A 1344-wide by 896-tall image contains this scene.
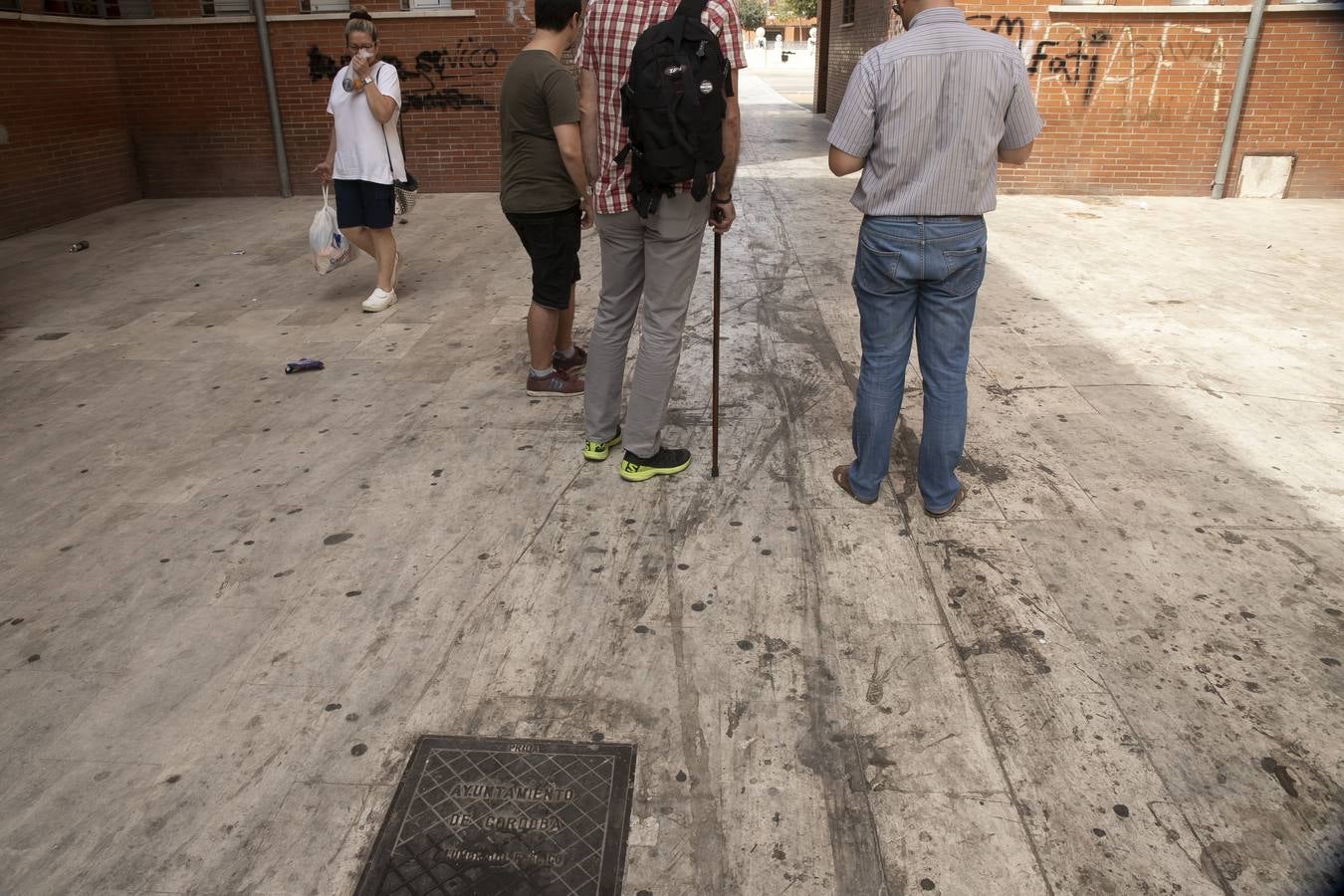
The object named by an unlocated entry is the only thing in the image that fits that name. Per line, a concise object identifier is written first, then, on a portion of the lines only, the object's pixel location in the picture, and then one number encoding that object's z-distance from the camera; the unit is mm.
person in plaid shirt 3344
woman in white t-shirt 5527
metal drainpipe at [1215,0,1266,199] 9344
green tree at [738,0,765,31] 67312
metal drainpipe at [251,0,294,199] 9961
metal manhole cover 2111
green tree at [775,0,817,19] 39688
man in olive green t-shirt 3973
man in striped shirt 3051
